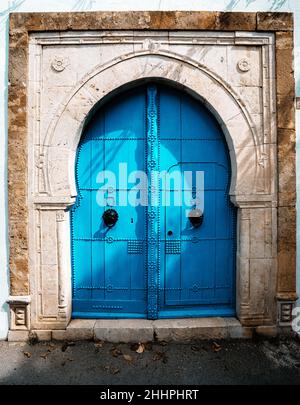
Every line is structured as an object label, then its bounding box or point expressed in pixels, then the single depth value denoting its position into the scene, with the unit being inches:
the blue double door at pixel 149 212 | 118.1
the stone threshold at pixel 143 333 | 111.8
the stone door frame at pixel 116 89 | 109.0
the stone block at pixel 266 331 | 112.8
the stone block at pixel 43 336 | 112.2
